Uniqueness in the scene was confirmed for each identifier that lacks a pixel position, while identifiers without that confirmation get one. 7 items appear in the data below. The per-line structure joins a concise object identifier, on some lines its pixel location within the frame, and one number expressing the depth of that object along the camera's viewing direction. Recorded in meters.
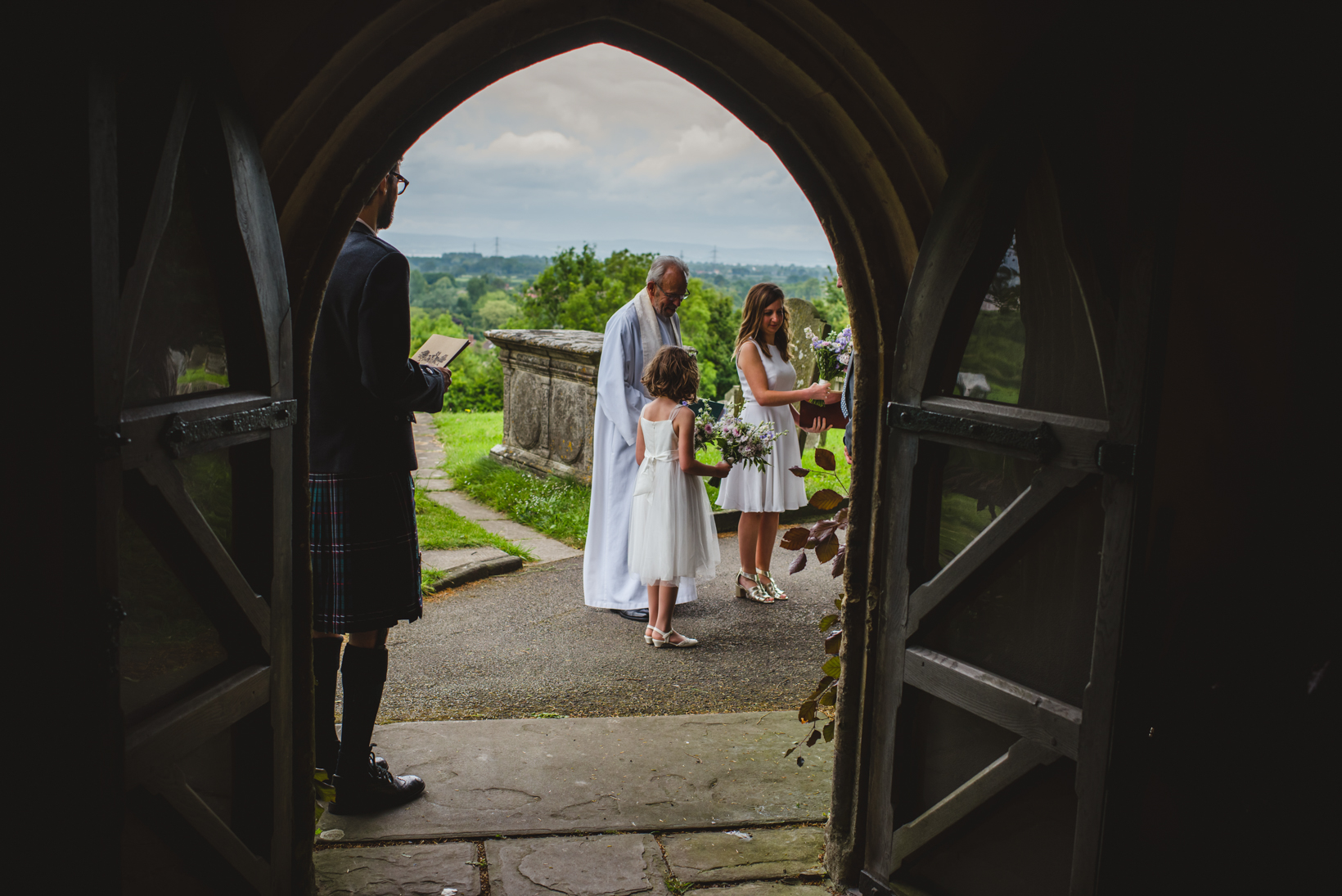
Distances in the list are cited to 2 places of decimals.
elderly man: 5.24
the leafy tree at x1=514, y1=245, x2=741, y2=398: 20.52
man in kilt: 2.99
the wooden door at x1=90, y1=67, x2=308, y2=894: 1.81
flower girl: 4.91
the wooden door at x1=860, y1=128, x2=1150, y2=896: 2.14
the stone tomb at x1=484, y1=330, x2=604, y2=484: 8.02
